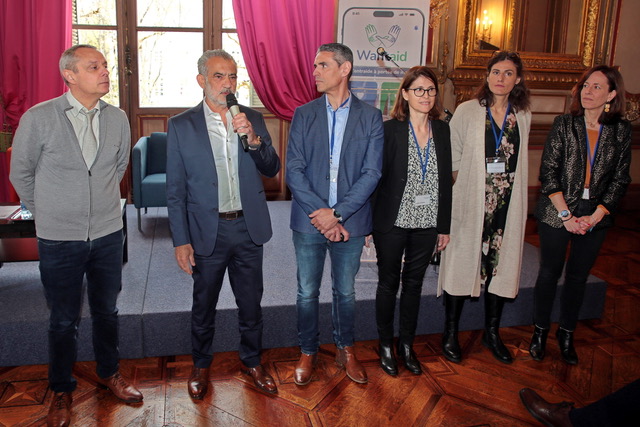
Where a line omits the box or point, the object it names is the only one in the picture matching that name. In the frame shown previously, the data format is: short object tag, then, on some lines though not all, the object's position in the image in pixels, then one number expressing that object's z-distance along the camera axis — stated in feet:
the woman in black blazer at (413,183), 7.77
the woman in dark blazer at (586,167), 8.44
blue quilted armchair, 14.75
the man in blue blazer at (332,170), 7.41
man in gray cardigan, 6.46
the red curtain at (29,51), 15.62
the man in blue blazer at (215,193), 7.01
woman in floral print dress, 8.32
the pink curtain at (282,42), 17.19
